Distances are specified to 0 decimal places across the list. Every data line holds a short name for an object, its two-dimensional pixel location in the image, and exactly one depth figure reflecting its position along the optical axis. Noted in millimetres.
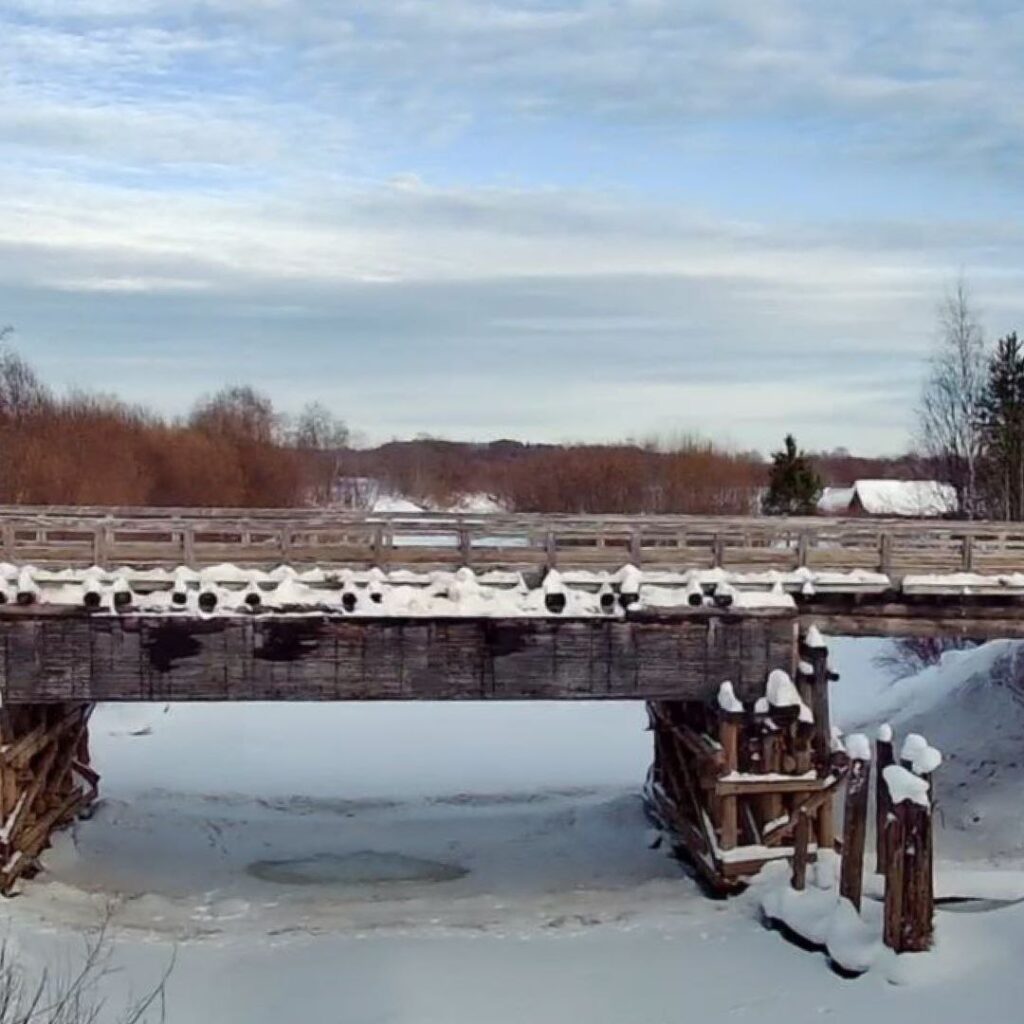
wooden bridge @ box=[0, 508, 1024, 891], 16109
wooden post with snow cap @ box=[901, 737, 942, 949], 11906
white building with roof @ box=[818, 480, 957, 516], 43719
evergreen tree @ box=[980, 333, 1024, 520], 35031
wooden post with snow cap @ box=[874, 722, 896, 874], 12719
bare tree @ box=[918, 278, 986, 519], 36812
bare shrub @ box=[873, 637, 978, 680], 34656
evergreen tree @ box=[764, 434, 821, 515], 46531
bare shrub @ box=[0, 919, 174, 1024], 11352
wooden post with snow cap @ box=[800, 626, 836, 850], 16906
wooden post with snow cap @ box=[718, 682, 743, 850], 15953
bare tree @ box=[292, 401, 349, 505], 86575
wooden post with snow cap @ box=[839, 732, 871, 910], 12875
